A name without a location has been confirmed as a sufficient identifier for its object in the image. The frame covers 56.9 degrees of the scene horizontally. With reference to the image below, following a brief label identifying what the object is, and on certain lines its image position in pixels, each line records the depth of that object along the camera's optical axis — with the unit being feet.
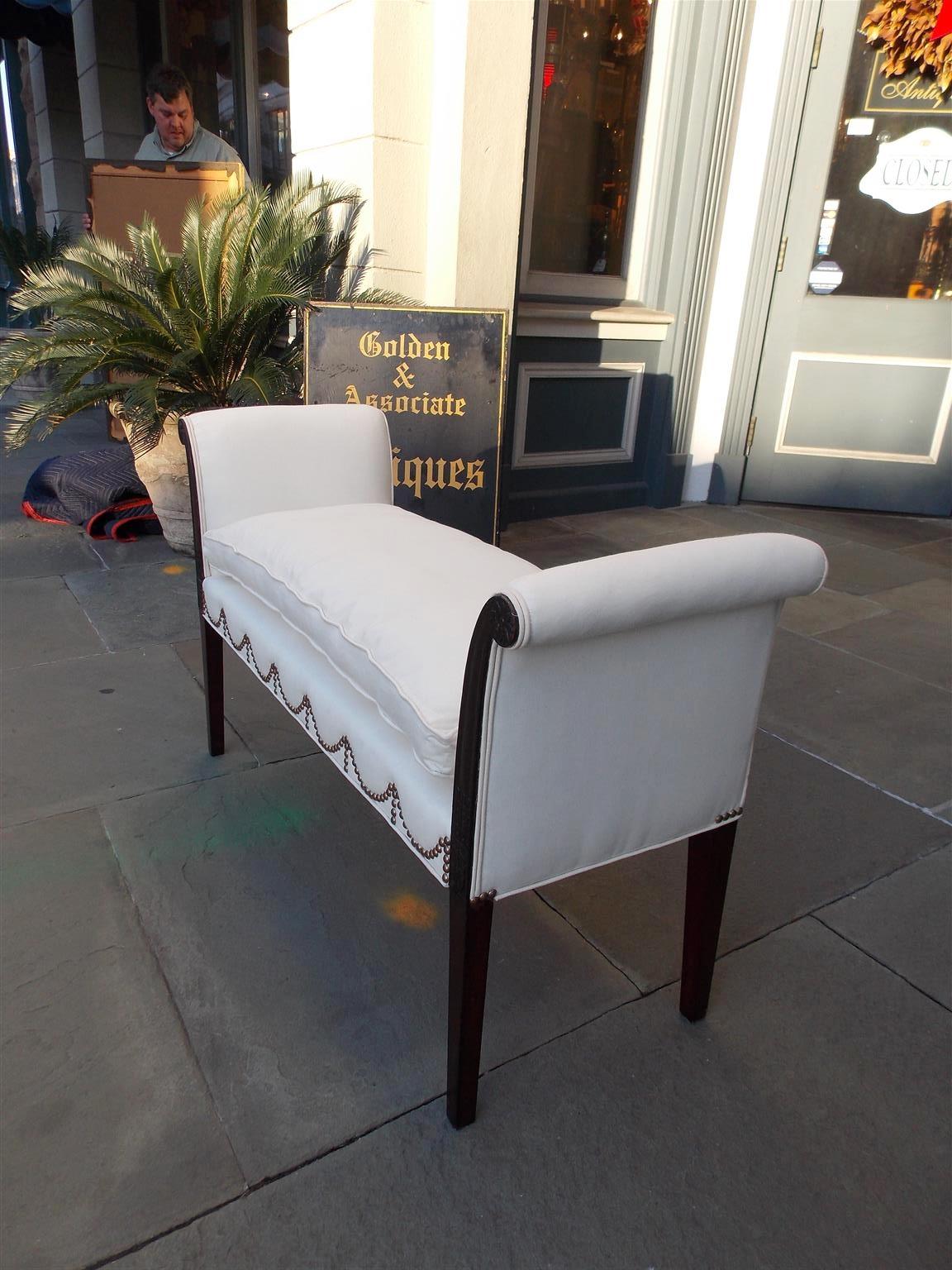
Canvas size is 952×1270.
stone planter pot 12.50
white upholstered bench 3.76
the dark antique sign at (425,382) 11.71
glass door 15.26
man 16.15
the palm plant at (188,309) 11.79
